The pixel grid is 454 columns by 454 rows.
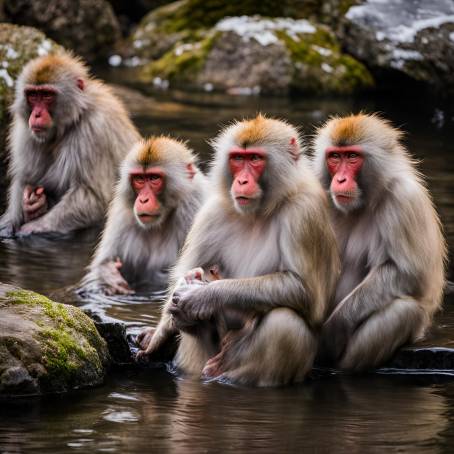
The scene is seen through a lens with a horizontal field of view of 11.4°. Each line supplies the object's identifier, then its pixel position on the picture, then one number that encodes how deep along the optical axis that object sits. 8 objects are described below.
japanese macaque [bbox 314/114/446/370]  13.46
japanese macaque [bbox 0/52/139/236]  21.42
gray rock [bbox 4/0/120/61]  42.91
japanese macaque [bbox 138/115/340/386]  12.87
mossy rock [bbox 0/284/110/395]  12.41
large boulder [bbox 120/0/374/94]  37.06
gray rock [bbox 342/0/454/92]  35.81
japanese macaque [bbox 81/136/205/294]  16.89
